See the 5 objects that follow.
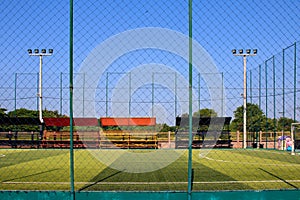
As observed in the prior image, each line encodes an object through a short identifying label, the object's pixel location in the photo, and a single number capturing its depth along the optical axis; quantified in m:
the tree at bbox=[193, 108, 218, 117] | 25.61
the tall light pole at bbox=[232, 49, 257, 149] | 27.83
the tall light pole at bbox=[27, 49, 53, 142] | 28.34
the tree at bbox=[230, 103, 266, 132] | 25.25
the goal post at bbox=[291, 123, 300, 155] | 19.45
